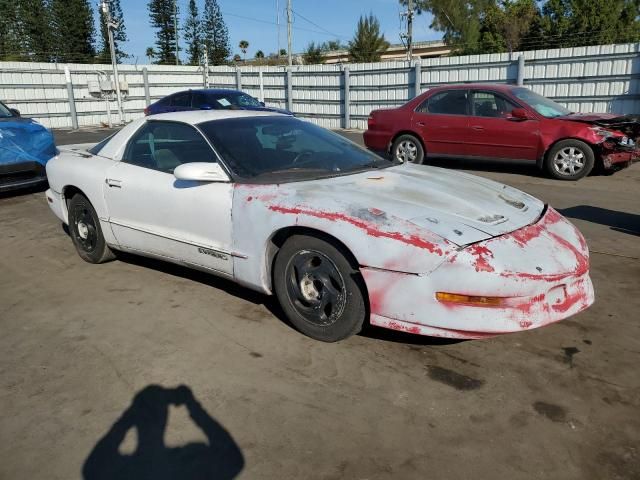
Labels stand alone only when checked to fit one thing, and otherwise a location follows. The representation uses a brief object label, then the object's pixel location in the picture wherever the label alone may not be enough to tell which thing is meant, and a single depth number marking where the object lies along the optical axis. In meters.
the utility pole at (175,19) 55.08
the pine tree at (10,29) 45.53
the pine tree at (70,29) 47.16
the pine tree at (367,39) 57.16
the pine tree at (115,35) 49.59
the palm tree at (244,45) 72.19
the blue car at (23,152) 7.34
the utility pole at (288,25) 46.51
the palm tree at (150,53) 57.66
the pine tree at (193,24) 56.44
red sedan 8.25
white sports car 2.77
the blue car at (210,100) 12.75
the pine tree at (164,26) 54.94
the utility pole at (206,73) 22.53
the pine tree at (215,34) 56.12
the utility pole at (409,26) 45.53
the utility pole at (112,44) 20.31
